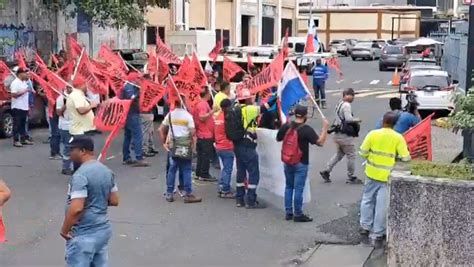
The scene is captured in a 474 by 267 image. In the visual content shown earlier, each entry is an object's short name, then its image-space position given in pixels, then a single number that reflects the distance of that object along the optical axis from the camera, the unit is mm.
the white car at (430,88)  22438
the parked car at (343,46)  63562
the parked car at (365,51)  59469
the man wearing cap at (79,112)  12578
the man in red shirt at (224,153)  11698
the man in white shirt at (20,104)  16391
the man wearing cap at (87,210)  6281
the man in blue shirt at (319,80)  24203
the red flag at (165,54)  17097
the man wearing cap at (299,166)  10172
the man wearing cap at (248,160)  11141
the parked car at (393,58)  46656
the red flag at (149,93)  14289
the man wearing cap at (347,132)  12766
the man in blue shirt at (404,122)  11023
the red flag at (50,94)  14961
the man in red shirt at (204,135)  12242
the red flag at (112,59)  17508
